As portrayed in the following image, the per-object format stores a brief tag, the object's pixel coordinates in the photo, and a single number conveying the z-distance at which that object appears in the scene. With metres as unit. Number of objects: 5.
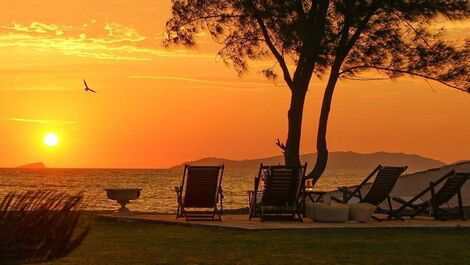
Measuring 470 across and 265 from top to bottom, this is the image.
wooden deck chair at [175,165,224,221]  14.81
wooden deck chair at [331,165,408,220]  15.29
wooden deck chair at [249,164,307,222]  14.44
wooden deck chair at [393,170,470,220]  15.31
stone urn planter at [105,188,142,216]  16.41
